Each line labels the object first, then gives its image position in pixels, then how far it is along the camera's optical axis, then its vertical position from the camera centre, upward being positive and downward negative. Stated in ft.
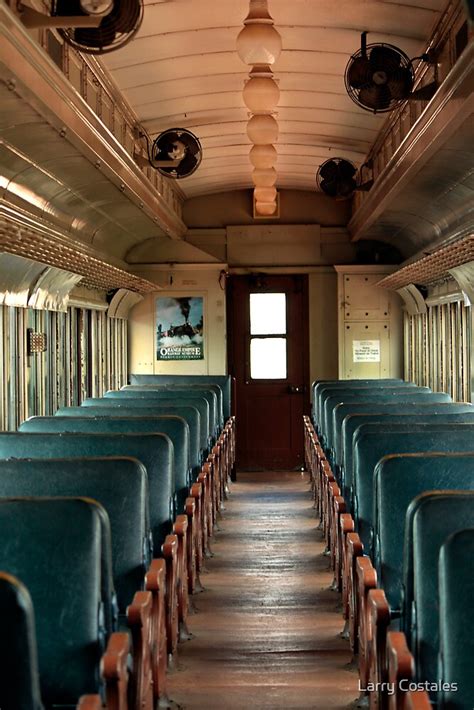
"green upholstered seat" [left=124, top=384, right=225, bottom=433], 31.12 -0.98
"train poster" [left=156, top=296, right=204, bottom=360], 42.83 +1.84
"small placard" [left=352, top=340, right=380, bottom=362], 42.68 +0.59
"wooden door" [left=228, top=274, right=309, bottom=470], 44.91 -0.75
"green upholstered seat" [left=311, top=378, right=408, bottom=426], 32.24 -0.97
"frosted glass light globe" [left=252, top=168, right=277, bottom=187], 32.27 +7.33
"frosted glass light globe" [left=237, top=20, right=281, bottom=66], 17.51 +6.79
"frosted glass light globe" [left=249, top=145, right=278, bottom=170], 28.33 +7.14
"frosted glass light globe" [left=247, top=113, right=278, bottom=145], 24.57 +6.97
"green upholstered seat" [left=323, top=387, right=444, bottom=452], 25.93 -1.23
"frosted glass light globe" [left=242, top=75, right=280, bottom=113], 21.28 +6.95
